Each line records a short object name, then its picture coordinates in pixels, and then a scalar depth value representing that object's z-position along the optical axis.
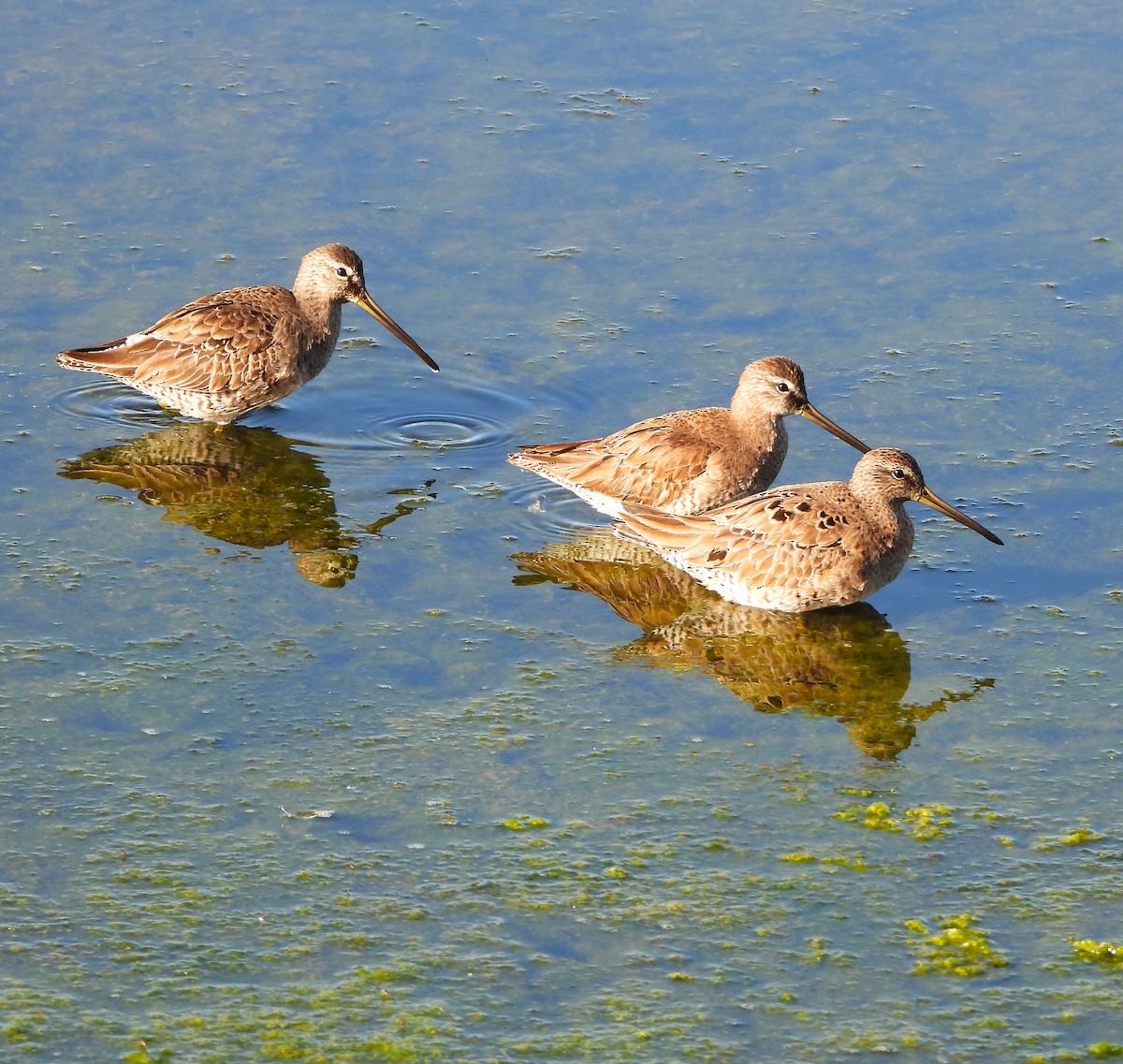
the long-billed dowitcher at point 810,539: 15.44
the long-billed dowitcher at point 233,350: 18.53
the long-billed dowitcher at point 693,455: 16.95
